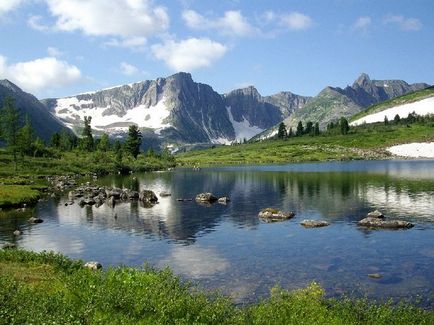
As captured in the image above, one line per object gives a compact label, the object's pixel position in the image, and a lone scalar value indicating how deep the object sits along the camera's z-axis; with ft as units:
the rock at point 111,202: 324.39
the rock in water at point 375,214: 238.48
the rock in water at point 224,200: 331.67
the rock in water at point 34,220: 248.07
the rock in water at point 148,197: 341.35
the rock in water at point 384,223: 217.56
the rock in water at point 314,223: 227.61
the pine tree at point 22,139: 568.00
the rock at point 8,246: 179.32
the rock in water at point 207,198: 336.08
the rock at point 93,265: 143.23
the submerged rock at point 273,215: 252.85
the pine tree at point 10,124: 546.67
